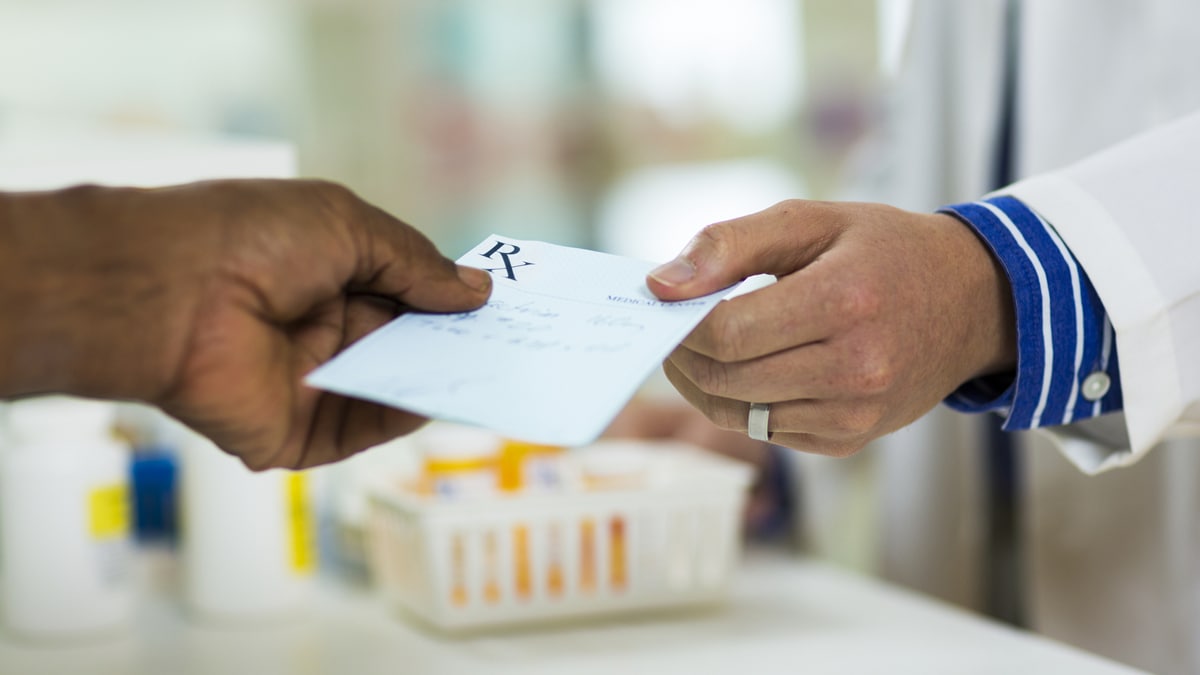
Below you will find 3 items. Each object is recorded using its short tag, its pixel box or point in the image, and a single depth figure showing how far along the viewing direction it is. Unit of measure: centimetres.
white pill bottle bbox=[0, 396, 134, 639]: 92
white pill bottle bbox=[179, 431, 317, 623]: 97
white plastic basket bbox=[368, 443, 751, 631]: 91
